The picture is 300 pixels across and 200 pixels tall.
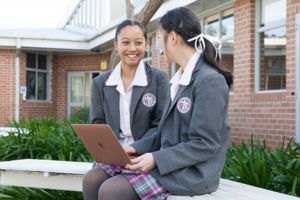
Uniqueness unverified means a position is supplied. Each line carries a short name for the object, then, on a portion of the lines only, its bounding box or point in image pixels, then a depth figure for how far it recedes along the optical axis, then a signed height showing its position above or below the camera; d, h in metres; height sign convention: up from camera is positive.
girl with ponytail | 2.17 -0.09
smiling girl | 3.08 +0.02
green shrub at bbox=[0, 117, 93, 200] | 5.76 -0.66
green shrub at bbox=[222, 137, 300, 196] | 3.71 -0.63
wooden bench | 3.77 -0.68
